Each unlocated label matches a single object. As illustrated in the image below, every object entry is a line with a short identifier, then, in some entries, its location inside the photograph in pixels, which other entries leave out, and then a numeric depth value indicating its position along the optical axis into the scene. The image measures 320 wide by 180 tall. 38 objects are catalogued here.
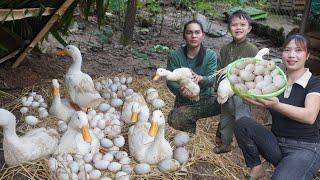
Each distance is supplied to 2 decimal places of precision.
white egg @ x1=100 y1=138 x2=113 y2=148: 2.91
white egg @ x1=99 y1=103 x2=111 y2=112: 3.52
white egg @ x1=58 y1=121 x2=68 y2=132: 3.17
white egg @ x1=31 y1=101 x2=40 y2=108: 3.54
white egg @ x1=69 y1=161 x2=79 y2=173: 2.58
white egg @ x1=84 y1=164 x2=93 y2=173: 2.62
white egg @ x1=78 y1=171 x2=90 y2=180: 2.55
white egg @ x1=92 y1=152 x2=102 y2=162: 2.74
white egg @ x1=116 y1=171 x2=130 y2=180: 2.56
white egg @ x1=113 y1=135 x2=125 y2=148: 2.94
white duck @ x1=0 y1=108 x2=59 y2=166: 2.62
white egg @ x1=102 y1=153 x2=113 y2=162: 2.74
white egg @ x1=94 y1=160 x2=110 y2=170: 2.68
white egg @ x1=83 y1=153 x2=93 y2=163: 2.72
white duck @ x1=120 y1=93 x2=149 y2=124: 3.30
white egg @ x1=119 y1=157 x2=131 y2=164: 2.74
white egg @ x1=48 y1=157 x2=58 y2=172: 2.59
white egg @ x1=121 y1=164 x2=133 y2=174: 2.67
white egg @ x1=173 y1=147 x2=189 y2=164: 2.85
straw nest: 2.64
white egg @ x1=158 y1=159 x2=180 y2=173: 2.72
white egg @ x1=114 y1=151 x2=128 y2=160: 2.79
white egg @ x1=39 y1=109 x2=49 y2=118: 3.39
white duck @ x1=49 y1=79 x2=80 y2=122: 3.38
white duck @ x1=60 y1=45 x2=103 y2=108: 3.37
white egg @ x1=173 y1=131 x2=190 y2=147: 3.03
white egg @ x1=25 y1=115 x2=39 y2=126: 3.19
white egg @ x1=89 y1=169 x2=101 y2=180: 2.58
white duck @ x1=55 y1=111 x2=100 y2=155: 2.75
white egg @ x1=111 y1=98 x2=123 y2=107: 3.69
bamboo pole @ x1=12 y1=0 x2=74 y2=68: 3.64
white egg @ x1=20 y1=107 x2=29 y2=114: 3.41
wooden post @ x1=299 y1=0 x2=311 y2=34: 4.93
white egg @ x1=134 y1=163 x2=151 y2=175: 2.68
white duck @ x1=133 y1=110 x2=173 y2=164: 2.76
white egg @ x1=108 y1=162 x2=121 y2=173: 2.67
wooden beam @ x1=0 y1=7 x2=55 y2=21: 3.21
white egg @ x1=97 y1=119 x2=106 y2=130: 3.13
